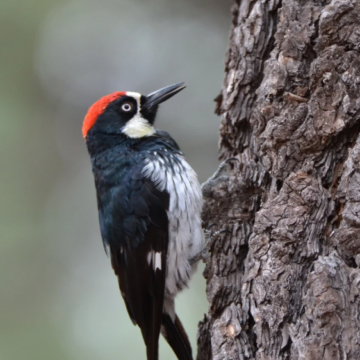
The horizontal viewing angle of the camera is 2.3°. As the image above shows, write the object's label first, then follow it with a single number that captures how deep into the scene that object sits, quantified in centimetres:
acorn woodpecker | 488
